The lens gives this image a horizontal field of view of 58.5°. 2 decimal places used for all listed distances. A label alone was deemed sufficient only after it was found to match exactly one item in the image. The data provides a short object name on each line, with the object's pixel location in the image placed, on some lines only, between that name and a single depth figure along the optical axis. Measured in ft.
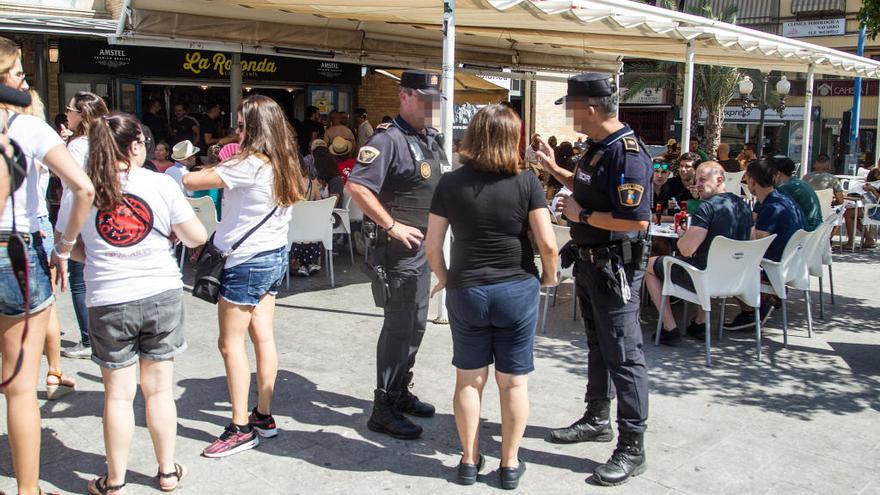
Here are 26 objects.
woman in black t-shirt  10.95
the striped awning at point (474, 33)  24.00
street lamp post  70.08
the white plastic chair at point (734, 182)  37.81
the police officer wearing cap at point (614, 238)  11.77
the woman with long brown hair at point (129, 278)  10.43
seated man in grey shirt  35.50
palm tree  87.56
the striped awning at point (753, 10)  103.91
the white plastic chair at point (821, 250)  21.15
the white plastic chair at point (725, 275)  18.04
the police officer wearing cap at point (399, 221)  13.03
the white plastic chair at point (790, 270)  19.63
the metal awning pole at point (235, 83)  34.55
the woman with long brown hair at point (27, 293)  9.79
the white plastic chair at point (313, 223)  24.63
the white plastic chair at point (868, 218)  35.65
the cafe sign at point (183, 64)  38.32
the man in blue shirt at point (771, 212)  20.15
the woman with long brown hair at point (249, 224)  12.21
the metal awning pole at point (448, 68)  20.03
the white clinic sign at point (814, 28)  97.35
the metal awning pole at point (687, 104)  31.13
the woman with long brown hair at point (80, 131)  15.56
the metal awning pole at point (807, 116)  39.88
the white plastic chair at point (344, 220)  27.66
